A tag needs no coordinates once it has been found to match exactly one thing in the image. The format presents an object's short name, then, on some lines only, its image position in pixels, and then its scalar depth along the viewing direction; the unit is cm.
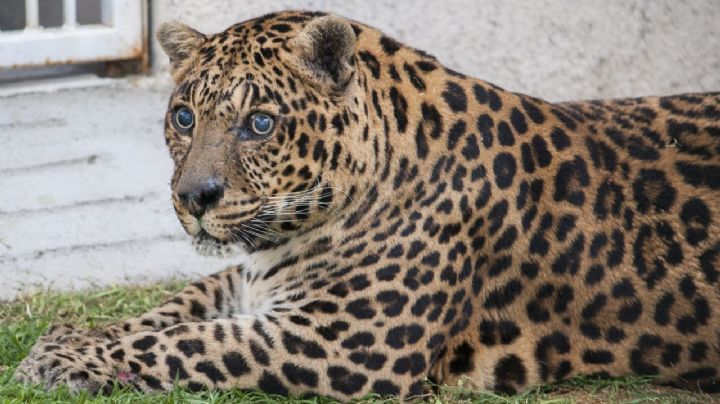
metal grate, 1961
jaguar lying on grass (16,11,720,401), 1531
